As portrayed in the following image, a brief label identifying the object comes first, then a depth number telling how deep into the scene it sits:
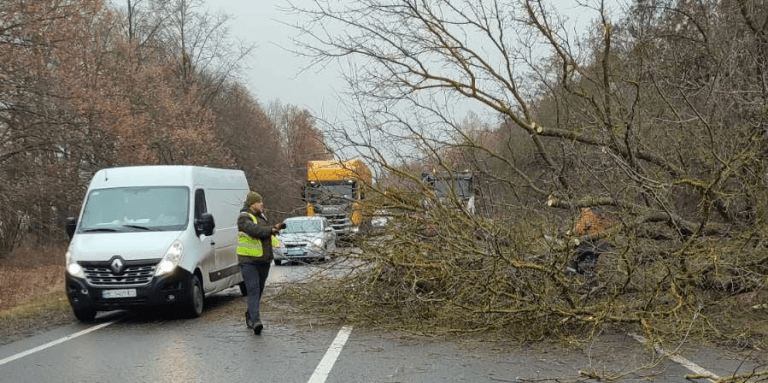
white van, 10.59
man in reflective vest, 9.55
